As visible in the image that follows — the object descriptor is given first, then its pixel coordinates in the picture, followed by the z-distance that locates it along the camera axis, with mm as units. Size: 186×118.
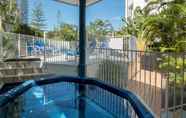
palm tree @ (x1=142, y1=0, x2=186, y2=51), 3821
